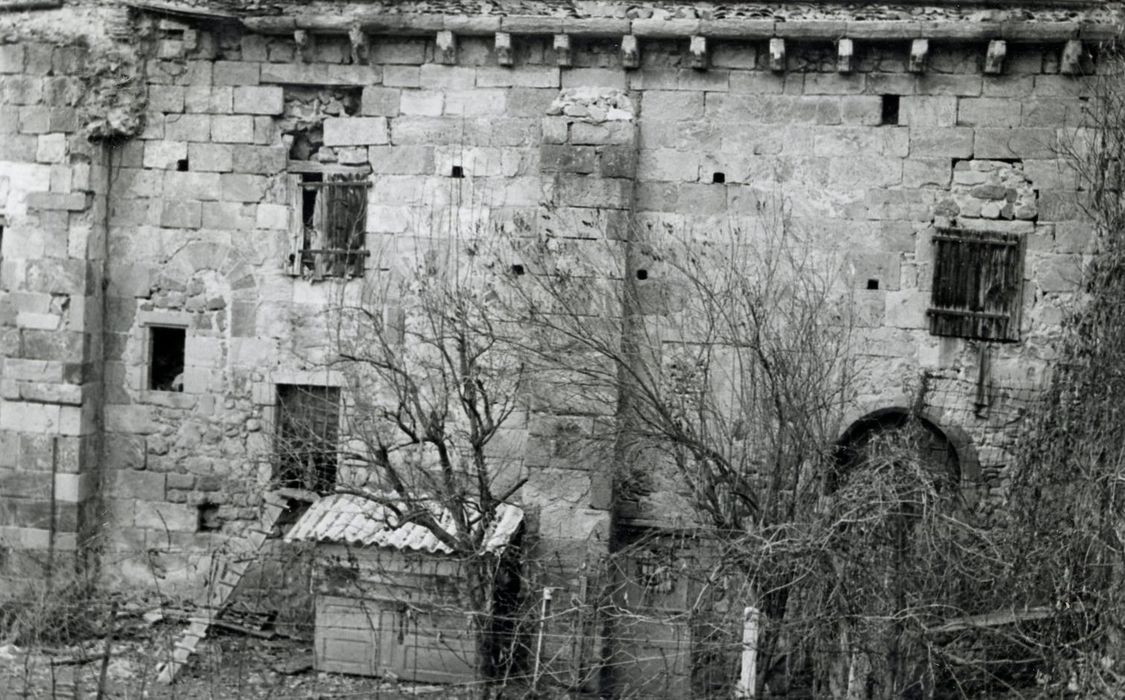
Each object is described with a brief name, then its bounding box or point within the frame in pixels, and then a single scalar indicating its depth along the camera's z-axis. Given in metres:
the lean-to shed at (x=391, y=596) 12.70
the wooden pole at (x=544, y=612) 12.32
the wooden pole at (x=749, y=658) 9.79
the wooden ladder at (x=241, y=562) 13.99
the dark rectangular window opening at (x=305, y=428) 13.86
